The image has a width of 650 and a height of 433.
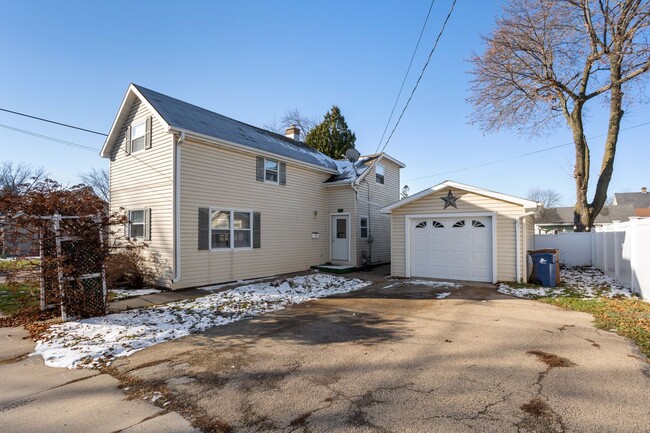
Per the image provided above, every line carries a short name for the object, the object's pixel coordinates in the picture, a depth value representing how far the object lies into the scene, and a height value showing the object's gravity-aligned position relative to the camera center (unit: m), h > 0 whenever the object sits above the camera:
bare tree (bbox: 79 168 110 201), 44.28 +6.87
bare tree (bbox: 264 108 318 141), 36.16 +11.59
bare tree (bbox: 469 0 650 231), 13.67 +7.20
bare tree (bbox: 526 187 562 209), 66.44 +5.81
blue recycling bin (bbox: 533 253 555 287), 10.09 -1.35
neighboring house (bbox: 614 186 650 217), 37.98 +2.81
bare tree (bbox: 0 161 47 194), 42.75 +7.36
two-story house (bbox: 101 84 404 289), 9.97 +1.15
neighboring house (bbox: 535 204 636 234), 32.78 +0.74
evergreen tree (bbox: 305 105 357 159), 26.11 +7.23
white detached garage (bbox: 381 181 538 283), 10.55 -0.29
